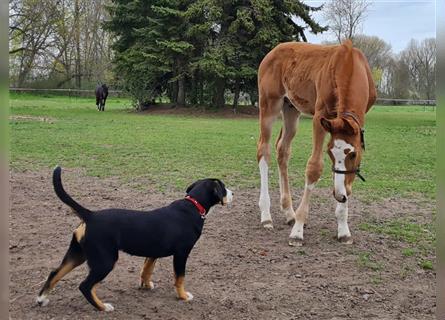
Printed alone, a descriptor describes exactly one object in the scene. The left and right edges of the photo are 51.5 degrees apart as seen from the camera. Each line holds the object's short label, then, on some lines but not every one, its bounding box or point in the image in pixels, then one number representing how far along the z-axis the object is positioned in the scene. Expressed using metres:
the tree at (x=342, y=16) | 31.55
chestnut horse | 4.83
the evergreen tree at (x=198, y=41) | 27.27
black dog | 3.45
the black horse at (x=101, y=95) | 30.88
